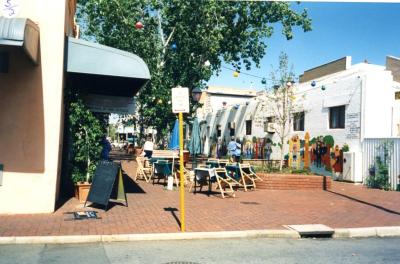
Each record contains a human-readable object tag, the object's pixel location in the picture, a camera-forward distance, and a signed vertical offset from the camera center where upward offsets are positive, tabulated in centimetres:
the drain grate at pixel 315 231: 761 -147
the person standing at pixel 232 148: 1923 -1
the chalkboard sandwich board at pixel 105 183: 933 -86
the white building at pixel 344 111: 1592 +167
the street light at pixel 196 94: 1493 +186
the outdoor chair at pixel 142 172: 1558 -100
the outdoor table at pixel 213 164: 1513 -60
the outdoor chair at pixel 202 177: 1226 -88
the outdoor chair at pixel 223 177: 1202 -92
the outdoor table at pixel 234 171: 1399 -78
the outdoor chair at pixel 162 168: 1378 -74
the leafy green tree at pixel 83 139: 1023 +13
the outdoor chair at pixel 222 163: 1522 -57
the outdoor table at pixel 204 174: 1198 -78
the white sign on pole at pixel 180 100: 761 +83
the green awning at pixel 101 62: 907 +180
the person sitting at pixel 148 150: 1912 -19
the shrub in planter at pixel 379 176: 1506 -89
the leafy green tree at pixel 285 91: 1806 +252
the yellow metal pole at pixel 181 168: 747 -38
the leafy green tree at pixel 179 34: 2389 +685
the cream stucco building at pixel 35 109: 847 +69
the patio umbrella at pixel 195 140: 2004 +33
